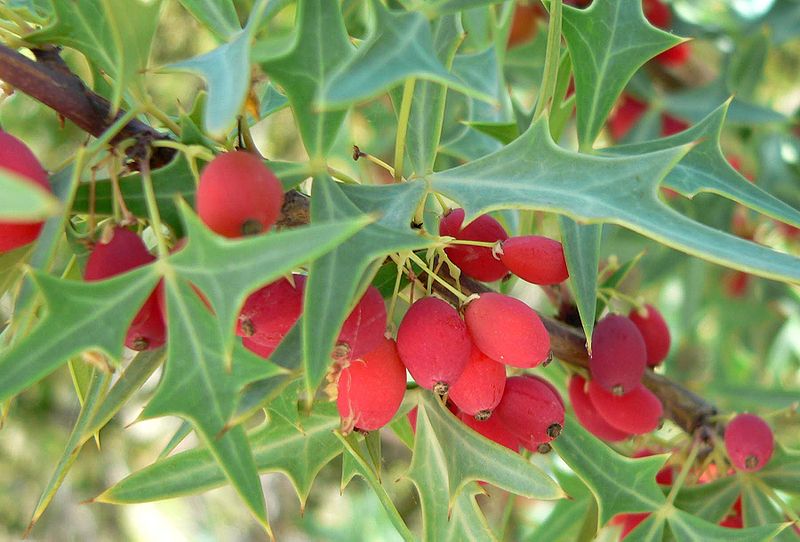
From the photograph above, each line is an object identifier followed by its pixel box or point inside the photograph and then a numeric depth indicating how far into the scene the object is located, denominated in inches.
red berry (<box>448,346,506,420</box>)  5.9
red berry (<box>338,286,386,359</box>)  5.5
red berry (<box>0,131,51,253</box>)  5.2
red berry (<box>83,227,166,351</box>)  5.4
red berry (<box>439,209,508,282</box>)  6.1
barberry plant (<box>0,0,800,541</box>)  5.1
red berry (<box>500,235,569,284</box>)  6.0
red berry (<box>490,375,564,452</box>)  6.1
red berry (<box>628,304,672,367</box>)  7.3
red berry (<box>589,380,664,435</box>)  6.8
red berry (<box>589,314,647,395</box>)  6.6
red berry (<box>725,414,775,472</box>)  6.9
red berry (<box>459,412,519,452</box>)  6.2
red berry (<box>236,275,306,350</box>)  5.5
